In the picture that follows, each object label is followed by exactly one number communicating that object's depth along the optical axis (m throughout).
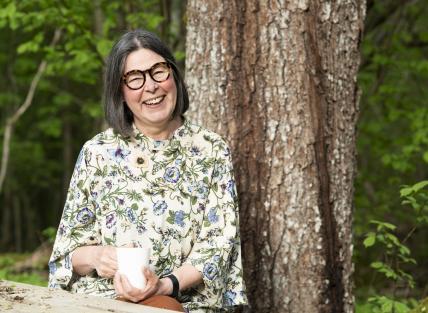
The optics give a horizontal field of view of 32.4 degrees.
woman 3.04
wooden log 2.48
